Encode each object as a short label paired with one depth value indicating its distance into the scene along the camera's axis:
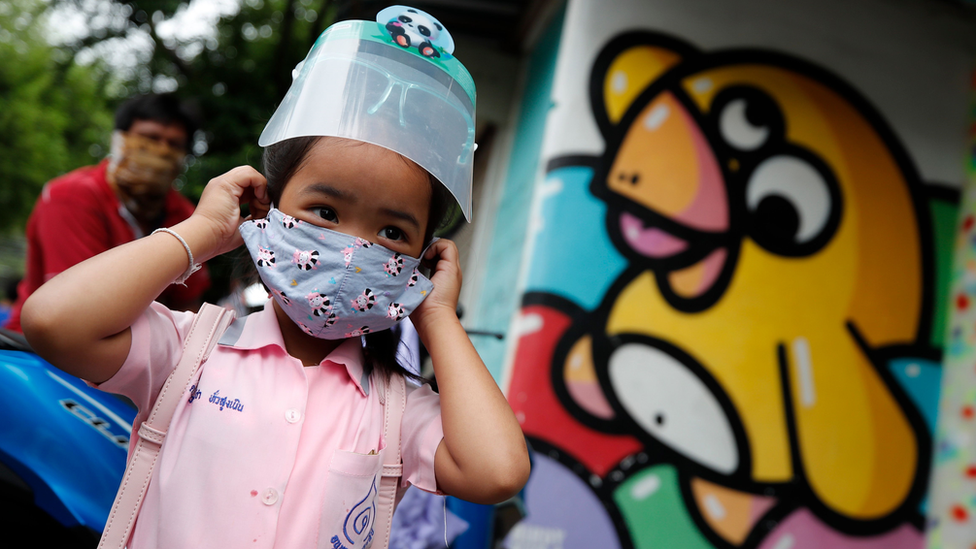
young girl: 0.96
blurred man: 2.00
